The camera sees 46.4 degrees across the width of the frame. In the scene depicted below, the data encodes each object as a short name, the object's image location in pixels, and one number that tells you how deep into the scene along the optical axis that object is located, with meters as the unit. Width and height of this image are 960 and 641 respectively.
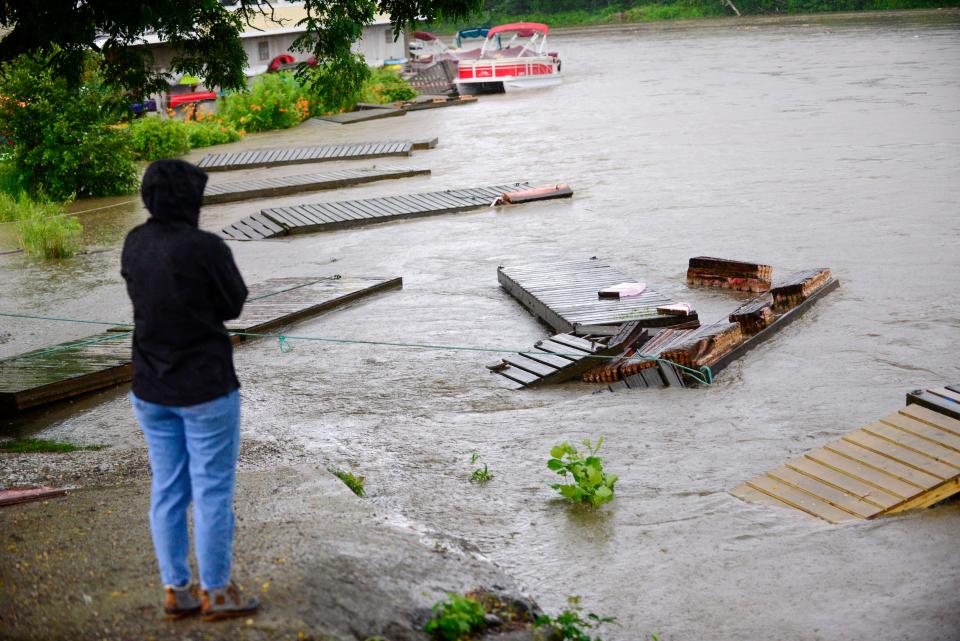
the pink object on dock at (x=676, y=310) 10.52
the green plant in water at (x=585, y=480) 6.75
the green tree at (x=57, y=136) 19.28
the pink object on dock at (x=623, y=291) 11.13
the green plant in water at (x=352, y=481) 6.79
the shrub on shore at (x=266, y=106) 30.72
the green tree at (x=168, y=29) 8.06
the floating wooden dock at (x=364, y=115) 31.55
